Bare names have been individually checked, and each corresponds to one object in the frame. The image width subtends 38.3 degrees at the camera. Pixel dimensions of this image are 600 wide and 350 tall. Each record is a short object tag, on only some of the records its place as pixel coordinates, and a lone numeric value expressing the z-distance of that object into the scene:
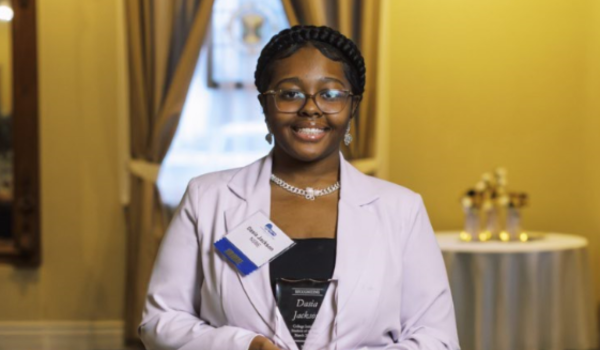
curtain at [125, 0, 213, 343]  5.68
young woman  1.82
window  5.76
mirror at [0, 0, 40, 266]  5.87
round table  4.71
